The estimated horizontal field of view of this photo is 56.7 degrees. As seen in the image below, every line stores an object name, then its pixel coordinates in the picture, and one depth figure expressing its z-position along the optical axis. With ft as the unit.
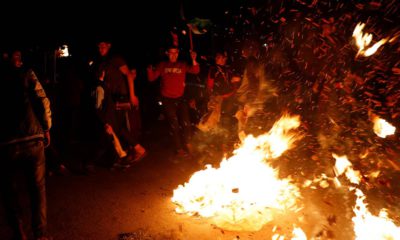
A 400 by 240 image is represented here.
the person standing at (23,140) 13.11
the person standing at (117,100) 23.13
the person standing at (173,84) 26.14
